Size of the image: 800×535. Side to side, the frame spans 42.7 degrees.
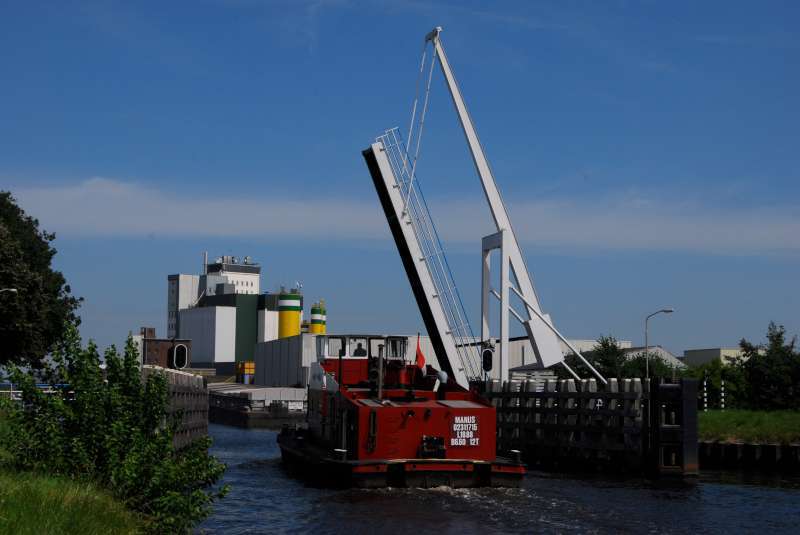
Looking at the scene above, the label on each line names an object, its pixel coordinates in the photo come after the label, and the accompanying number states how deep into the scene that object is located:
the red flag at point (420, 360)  26.48
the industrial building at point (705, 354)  88.25
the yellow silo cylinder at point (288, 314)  133.75
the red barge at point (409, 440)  22.52
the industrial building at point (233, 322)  134.88
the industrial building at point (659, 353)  67.69
